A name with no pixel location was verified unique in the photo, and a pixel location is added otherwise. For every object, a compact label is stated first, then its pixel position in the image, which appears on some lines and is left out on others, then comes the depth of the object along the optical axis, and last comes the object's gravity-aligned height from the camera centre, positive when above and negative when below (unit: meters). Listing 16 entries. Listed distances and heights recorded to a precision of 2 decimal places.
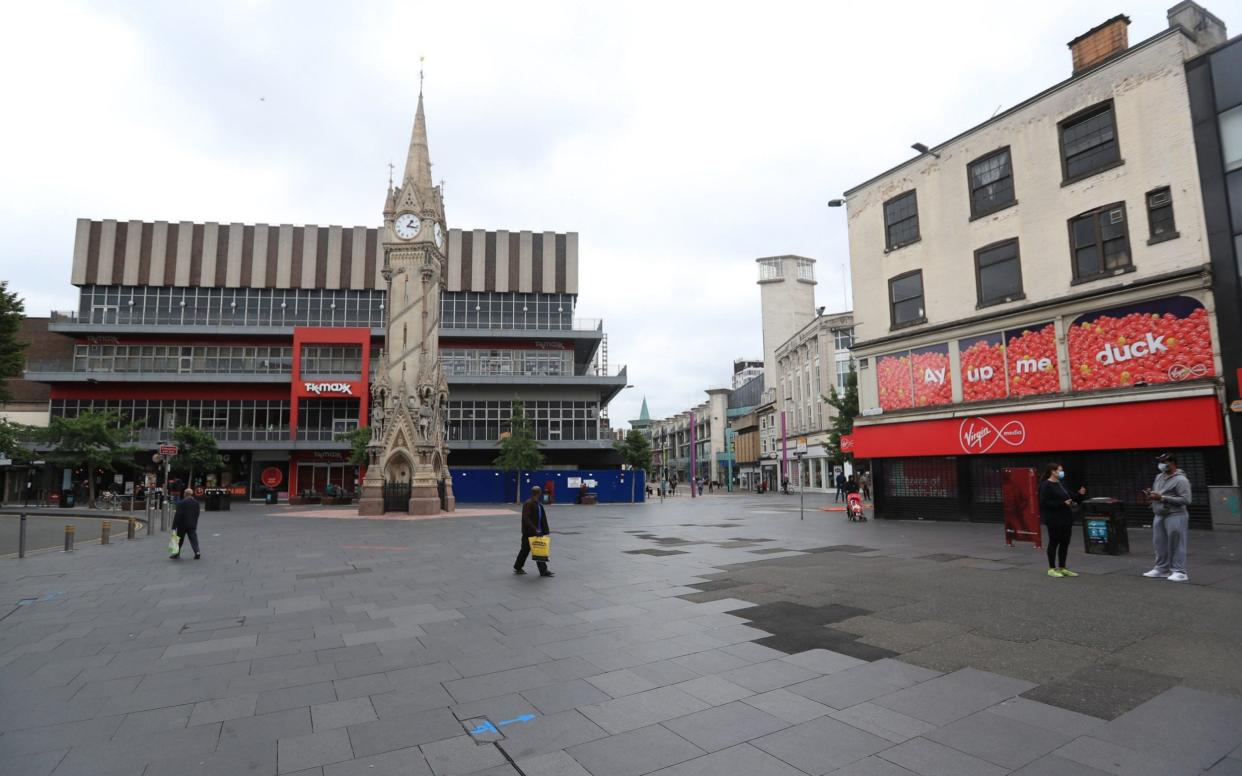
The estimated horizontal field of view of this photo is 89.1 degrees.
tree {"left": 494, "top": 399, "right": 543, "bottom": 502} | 40.44 +0.80
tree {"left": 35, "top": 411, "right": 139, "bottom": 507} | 37.66 +1.66
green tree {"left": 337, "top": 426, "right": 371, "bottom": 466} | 42.47 +1.47
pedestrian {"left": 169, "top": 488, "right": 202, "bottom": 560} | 14.09 -1.21
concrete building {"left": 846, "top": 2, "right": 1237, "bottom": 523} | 15.52 +4.61
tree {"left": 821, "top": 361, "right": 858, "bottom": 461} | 33.12 +2.67
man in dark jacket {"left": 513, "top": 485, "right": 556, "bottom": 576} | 11.09 -1.06
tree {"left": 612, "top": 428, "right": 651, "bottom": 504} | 71.94 +1.28
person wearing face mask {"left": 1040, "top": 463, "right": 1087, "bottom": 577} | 9.48 -0.95
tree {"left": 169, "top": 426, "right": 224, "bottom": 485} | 40.62 +1.23
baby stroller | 21.78 -1.75
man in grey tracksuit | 8.91 -0.96
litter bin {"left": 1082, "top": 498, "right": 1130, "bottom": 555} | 11.48 -1.36
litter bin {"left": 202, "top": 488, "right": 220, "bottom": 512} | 36.72 -1.97
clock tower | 29.59 +4.82
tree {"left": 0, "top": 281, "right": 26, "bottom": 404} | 22.17 +4.93
